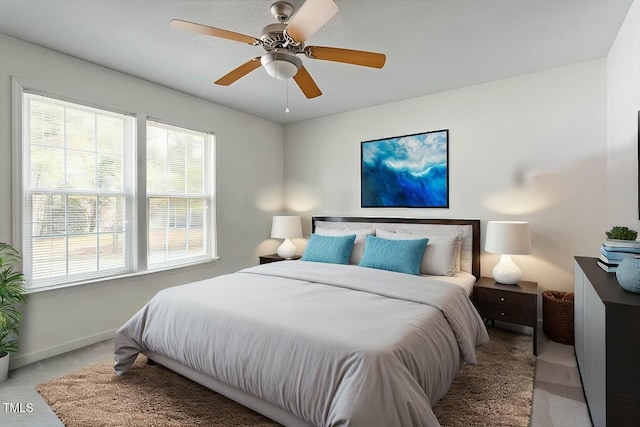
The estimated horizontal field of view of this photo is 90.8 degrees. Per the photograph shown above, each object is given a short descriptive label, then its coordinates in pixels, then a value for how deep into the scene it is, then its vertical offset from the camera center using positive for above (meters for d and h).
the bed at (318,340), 1.42 -0.70
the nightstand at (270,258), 4.33 -0.62
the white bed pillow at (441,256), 3.11 -0.43
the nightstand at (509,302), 2.66 -0.79
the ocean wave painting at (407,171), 3.63 +0.51
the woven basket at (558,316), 2.77 -0.93
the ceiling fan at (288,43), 1.70 +1.02
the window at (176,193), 3.44 +0.25
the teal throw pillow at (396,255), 3.02 -0.41
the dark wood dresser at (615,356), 1.34 -0.64
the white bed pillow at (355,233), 3.62 -0.25
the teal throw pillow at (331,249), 3.50 -0.41
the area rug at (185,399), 1.84 -1.19
